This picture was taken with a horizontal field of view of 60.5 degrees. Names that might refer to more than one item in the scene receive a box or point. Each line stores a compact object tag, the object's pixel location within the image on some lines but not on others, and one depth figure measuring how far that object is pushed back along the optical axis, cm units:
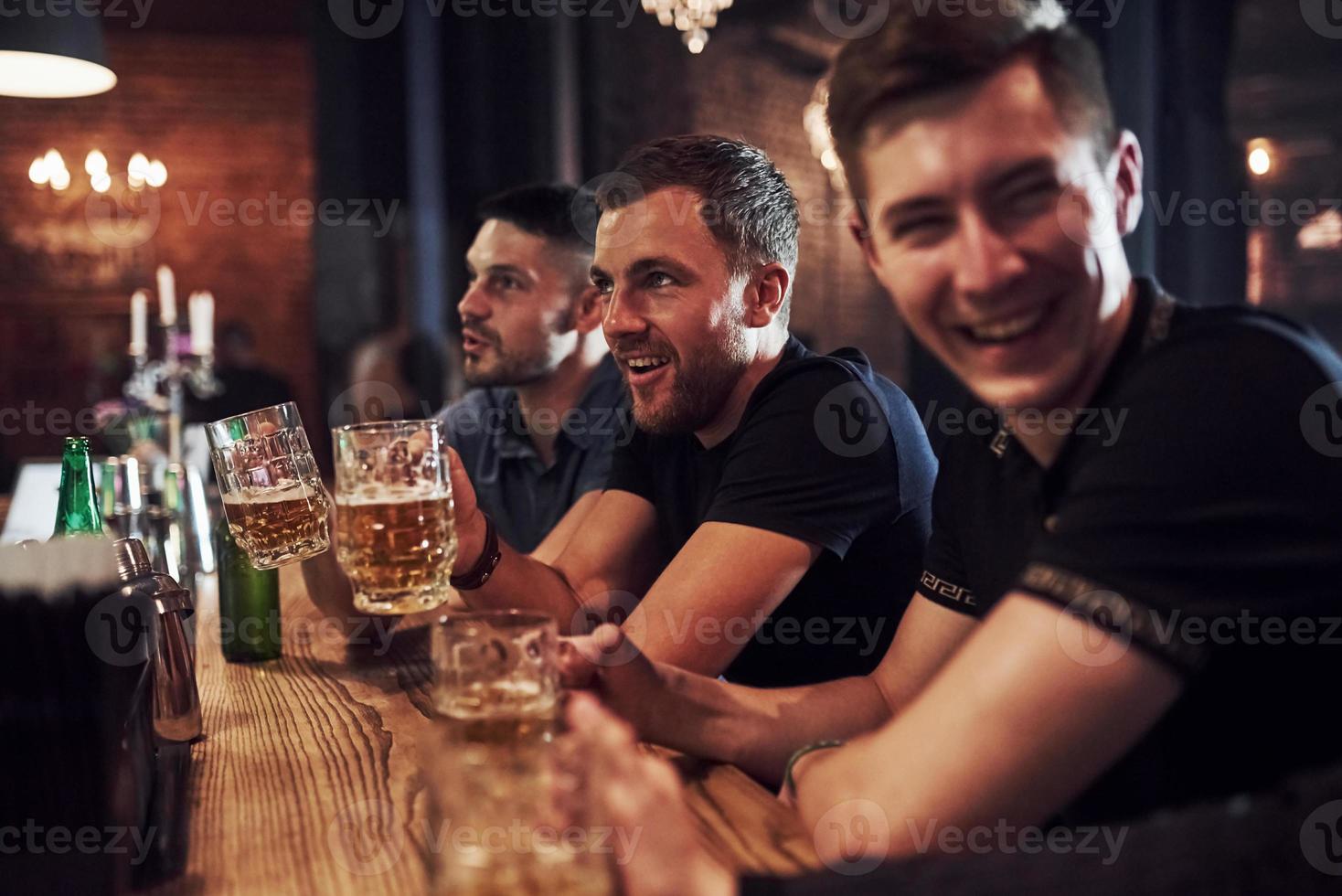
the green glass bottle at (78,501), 137
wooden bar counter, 85
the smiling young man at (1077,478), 76
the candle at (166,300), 343
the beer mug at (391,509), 116
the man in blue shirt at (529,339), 258
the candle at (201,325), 385
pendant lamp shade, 196
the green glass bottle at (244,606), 161
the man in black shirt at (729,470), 144
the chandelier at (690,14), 438
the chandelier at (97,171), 343
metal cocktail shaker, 118
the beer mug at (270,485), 134
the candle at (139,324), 351
